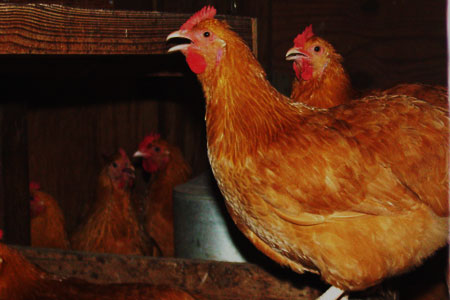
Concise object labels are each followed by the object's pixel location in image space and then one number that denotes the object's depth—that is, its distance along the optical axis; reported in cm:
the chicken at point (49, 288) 179
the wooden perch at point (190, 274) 231
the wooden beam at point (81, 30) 161
